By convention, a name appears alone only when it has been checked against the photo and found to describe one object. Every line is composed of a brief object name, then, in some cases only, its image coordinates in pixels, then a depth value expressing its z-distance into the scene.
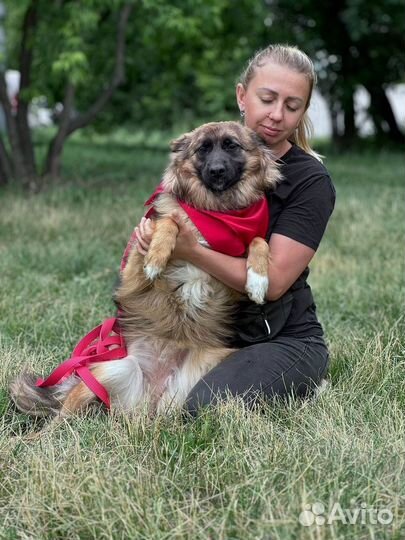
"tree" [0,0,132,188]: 9.29
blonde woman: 3.41
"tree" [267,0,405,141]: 18.20
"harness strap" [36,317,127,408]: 3.36
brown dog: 3.44
